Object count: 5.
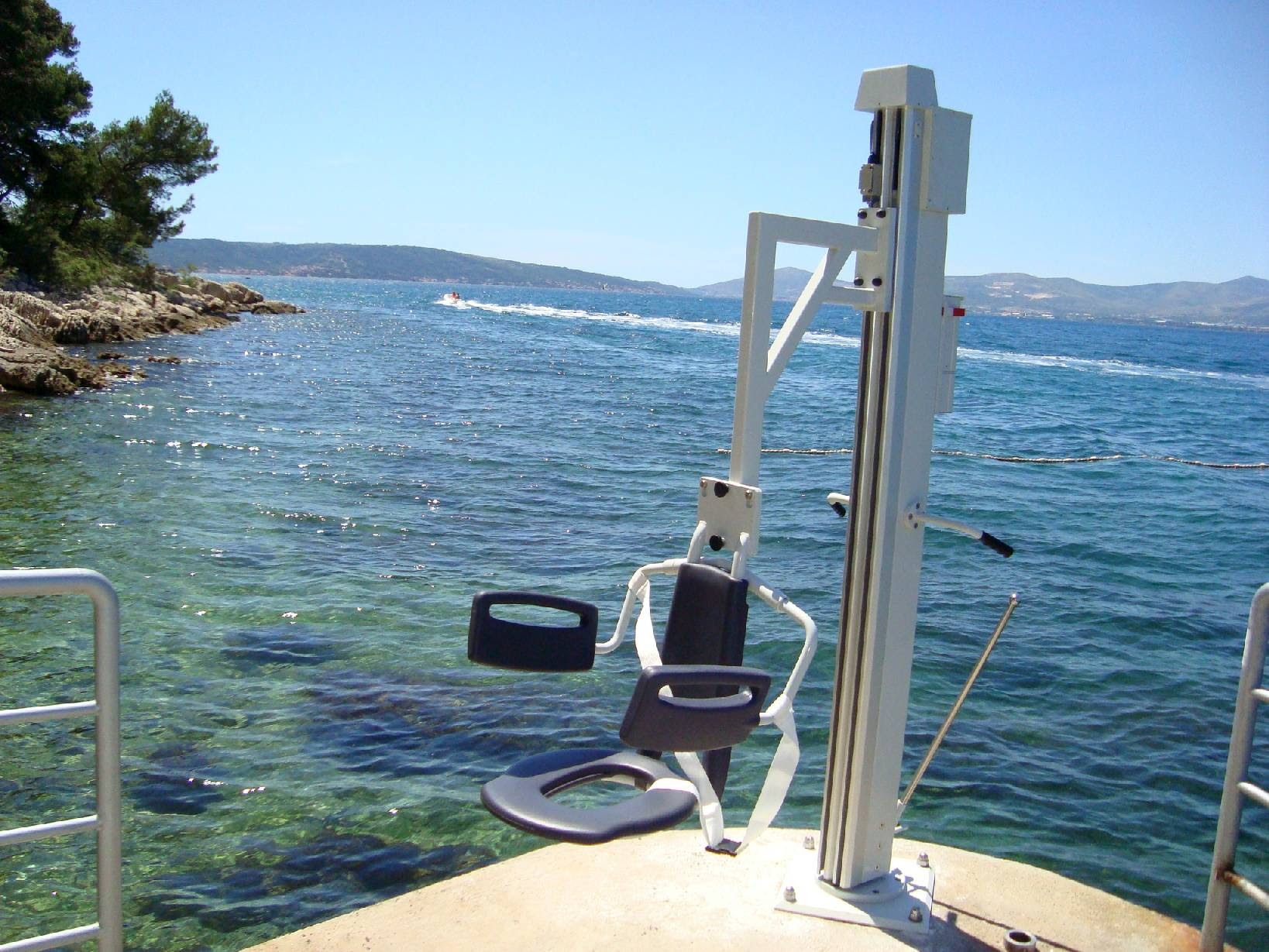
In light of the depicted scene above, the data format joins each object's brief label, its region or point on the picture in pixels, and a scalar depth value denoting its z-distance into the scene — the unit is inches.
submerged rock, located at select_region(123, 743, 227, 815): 216.5
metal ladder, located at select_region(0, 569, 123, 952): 90.2
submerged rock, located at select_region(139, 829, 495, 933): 179.8
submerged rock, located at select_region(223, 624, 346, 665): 298.8
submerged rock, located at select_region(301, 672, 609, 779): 242.2
